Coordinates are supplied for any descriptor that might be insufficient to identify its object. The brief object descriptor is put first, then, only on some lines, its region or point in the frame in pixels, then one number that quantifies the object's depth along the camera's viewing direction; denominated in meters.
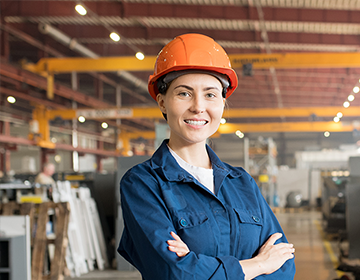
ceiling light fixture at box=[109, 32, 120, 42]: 7.53
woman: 1.26
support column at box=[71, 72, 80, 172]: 15.79
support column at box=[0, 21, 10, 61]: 10.95
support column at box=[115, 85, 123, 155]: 18.23
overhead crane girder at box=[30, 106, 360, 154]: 13.60
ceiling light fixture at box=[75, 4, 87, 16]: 6.67
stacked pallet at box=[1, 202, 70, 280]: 4.82
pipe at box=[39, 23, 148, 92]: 11.13
